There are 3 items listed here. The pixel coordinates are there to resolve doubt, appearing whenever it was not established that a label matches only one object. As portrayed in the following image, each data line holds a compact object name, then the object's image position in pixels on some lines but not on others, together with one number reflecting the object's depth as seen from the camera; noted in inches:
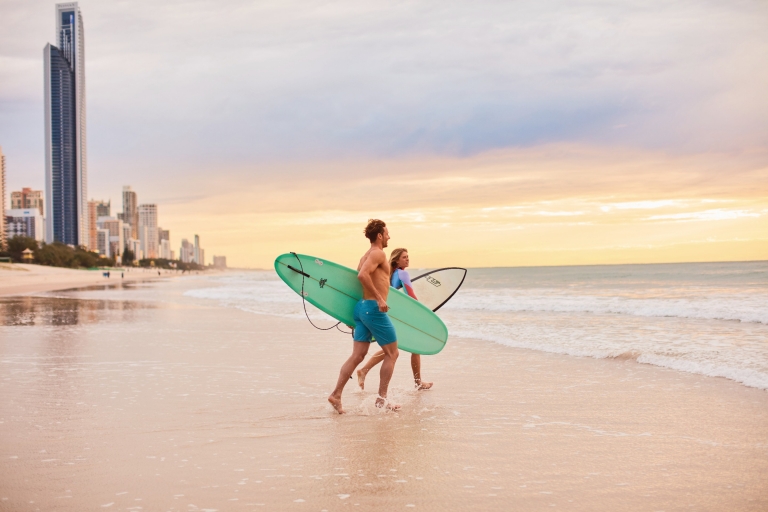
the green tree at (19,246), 3617.1
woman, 245.9
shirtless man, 207.5
